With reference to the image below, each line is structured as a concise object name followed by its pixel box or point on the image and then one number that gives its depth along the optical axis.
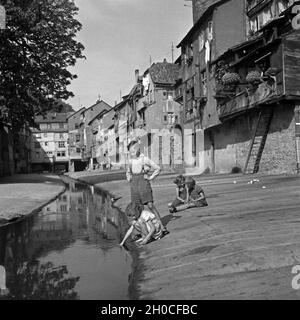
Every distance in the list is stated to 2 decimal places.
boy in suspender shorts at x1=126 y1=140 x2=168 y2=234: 9.98
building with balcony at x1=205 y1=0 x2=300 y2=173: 24.11
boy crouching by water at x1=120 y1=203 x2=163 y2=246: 9.88
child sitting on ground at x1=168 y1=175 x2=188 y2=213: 13.86
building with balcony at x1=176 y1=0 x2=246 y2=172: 32.97
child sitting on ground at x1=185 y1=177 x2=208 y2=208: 14.01
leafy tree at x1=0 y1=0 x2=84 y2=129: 29.80
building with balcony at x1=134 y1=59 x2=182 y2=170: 56.12
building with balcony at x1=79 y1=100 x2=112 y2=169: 113.12
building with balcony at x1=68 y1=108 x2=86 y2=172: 119.44
